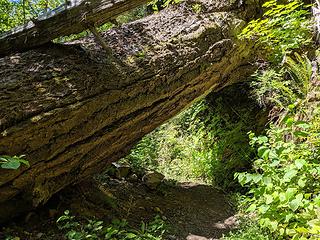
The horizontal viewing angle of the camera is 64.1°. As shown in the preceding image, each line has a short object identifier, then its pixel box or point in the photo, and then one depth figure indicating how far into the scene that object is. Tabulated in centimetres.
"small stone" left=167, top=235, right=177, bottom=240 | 323
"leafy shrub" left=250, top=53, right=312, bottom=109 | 394
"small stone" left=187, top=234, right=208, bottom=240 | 338
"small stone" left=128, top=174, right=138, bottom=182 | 468
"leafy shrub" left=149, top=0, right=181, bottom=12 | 837
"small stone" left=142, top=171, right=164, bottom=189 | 457
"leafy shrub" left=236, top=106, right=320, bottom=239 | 214
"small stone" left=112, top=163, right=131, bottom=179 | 463
